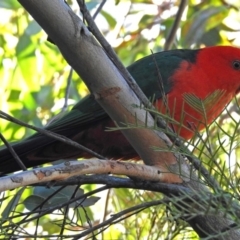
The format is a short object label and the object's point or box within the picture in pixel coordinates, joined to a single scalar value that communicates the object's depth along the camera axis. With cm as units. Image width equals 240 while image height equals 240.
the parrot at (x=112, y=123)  415
